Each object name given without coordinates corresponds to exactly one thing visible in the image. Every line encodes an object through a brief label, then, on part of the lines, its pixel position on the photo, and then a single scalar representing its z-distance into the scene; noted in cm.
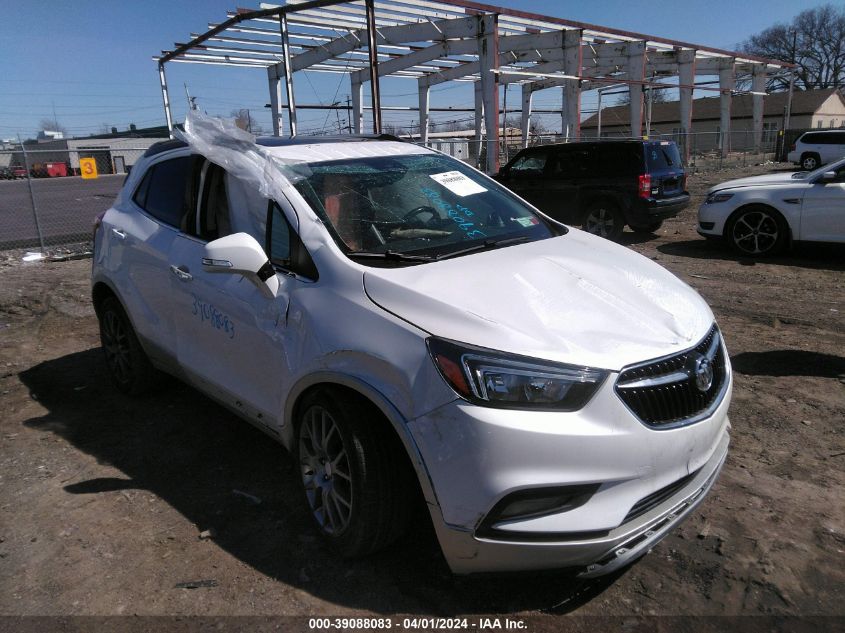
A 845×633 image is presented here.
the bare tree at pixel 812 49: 6688
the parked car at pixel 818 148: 2733
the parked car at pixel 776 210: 818
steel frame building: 1504
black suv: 1054
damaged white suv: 211
